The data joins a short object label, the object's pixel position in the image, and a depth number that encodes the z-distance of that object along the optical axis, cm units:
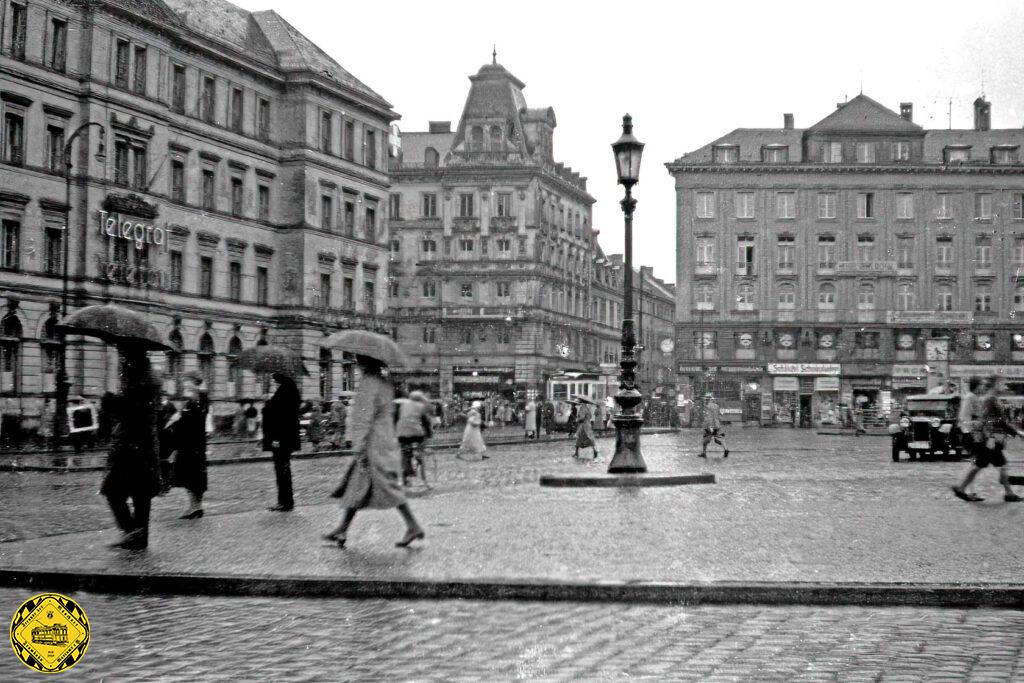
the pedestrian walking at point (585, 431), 3141
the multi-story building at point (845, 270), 7831
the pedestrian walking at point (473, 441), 3117
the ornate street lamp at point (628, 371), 2014
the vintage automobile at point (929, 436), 3141
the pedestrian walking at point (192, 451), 1373
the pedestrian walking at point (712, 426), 3228
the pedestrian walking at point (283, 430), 1475
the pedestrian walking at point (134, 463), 1054
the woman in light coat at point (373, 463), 1079
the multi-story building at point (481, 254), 8925
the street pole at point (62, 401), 3425
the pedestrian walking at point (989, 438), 1612
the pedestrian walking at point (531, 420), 4675
